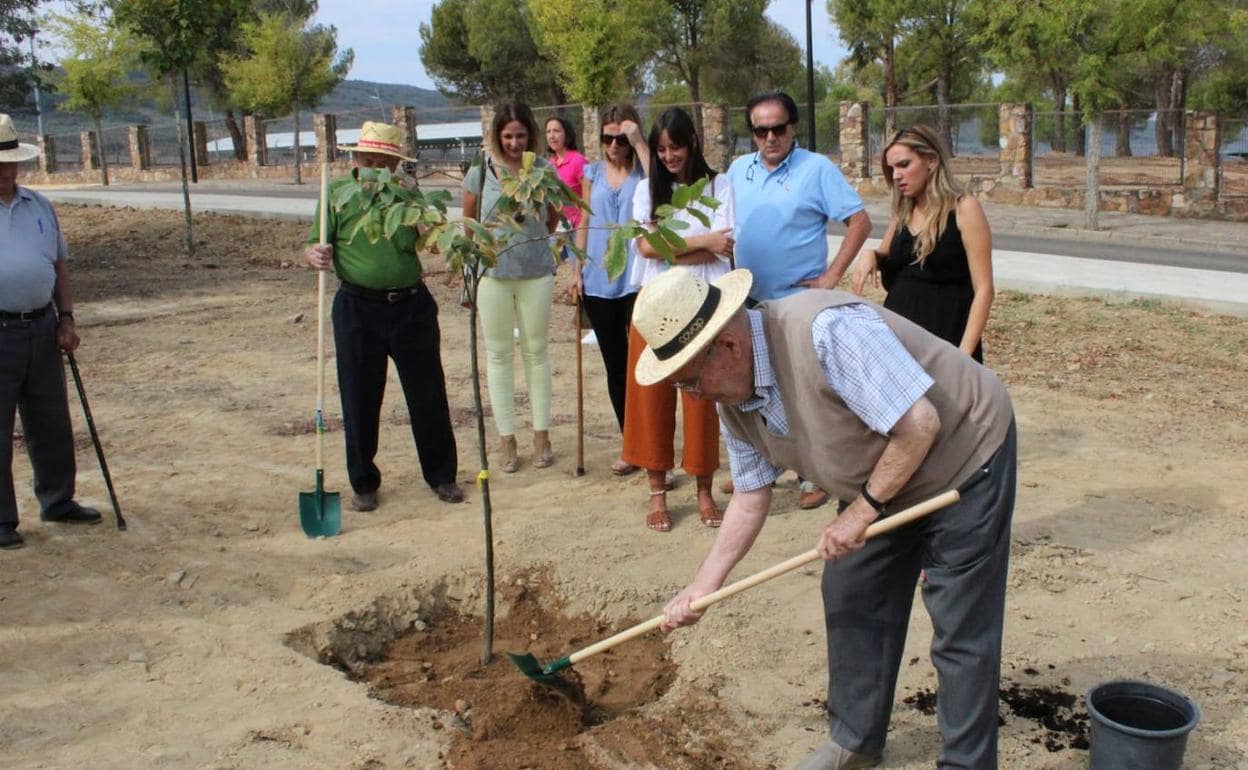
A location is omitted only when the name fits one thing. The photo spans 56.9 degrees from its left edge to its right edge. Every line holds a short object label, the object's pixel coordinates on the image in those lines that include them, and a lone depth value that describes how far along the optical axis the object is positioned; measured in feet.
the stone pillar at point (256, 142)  119.44
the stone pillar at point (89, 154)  131.95
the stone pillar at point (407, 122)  107.45
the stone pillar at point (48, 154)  141.14
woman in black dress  13.87
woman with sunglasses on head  18.38
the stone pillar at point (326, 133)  111.55
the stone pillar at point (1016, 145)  70.74
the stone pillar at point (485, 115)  94.48
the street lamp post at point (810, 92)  73.26
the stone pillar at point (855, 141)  79.87
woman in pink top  21.24
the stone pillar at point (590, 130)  93.91
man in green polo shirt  17.48
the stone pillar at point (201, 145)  129.13
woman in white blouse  16.53
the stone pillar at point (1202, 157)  62.08
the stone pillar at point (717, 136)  85.46
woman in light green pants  18.51
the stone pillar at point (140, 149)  126.62
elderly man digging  8.69
